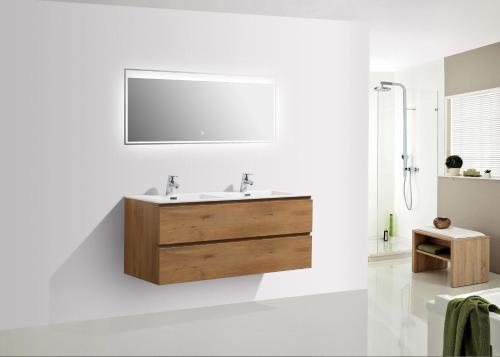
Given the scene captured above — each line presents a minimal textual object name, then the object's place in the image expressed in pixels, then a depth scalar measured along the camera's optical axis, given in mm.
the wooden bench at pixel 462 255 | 5297
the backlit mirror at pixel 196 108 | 4352
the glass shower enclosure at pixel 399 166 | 6188
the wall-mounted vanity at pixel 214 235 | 3990
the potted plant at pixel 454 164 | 6191
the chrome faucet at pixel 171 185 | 4367
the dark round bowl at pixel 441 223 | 5707
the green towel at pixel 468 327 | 2928
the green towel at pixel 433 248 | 5566
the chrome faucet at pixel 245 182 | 4617
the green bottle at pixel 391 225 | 6318
